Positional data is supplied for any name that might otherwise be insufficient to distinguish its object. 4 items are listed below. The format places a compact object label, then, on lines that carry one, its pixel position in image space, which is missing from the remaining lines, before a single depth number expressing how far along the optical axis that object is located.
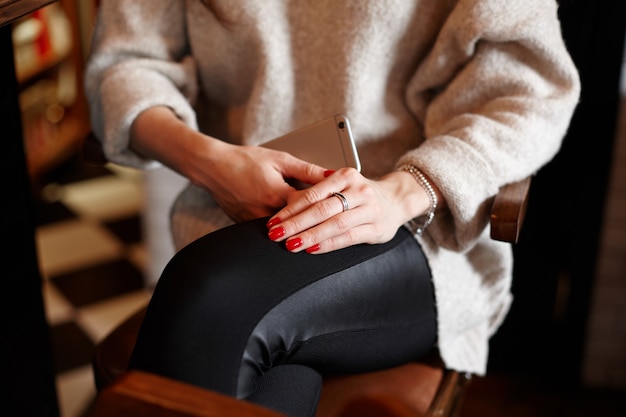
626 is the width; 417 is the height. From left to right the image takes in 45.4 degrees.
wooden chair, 0.57
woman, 0.71
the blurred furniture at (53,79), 2.74
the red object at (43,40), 2.81
